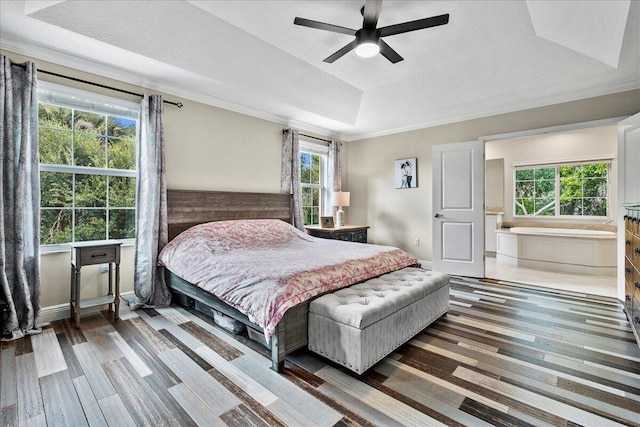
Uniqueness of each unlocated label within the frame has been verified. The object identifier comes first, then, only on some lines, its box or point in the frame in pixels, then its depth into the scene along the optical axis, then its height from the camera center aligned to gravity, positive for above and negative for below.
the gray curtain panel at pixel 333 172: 5.51 +0.71
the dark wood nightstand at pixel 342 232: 4.72 -0.34
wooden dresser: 2.34 -0.47
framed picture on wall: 5.18 +0.66
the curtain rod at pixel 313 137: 5.06 +1.27
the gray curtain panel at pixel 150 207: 3.20 +0.04
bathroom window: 5.78 +0.42
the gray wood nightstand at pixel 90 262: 2.67 -0.46
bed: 2.04 -0.44
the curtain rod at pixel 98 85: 2.73 +1.25
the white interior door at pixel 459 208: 4.39 +0.04
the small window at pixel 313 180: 5.29 +0.56
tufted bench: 1.90 -0.74
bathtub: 4.68 -0.65
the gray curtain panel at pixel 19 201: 2.43 +0.08
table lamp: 5.26 +0.17
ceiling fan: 2.23 +1.43
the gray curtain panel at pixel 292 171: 4.70 +0.62
